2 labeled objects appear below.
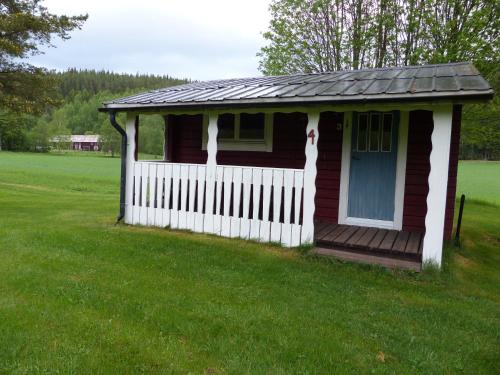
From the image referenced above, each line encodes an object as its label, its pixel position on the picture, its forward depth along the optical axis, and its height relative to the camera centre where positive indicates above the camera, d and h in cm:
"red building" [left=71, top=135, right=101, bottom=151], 10820 +271
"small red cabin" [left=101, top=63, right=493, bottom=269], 526 +4
